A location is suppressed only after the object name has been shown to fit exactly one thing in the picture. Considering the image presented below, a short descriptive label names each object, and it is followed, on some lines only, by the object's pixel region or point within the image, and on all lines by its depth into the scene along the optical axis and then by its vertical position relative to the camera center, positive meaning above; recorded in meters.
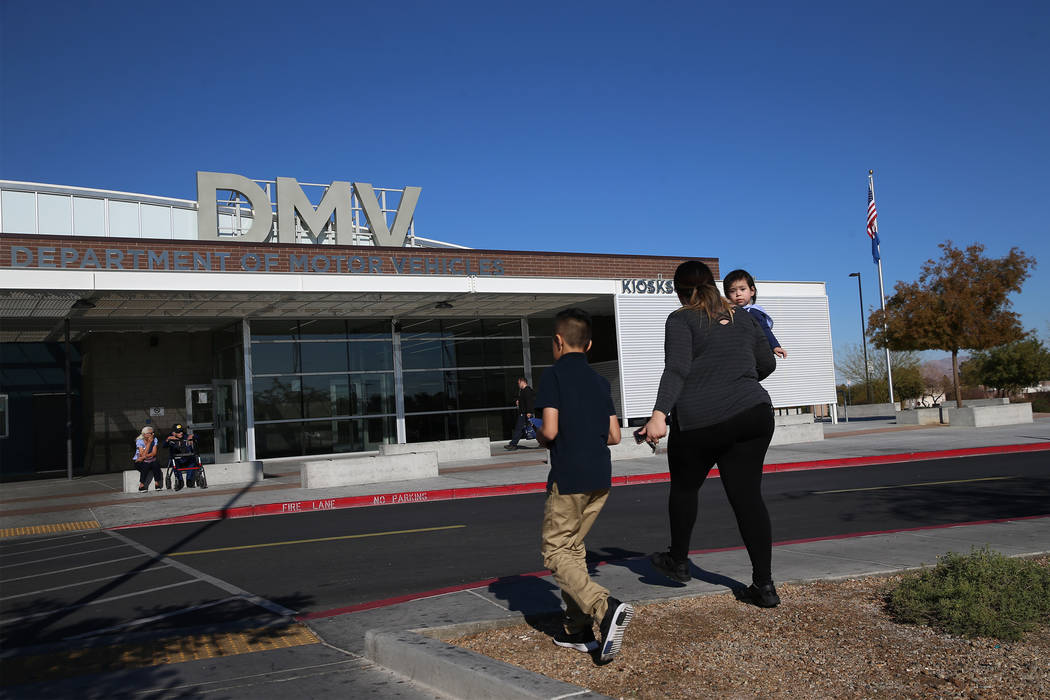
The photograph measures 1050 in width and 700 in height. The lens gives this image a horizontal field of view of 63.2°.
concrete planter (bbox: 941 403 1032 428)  24.14 -1.04
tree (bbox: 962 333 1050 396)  41.38 +0.60
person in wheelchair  17.12 -0.71
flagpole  35.38 +4.02
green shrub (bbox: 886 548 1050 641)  3.94 -1.06
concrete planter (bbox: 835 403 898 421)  38.68 -1.17
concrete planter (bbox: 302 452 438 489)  15.91 -1.14
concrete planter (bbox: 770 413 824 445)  20.84 -1.07
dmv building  21.28 +2.58
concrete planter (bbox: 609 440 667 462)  18.80 -1.18
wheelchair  16.95 -1.04
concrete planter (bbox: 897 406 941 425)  26.64 -1.05
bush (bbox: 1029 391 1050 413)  37.88 -1.22
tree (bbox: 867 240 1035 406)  25.91 +2.31
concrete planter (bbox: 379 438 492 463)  21.44 -1.08
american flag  36.06 +6.64
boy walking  3.96 -0.34
